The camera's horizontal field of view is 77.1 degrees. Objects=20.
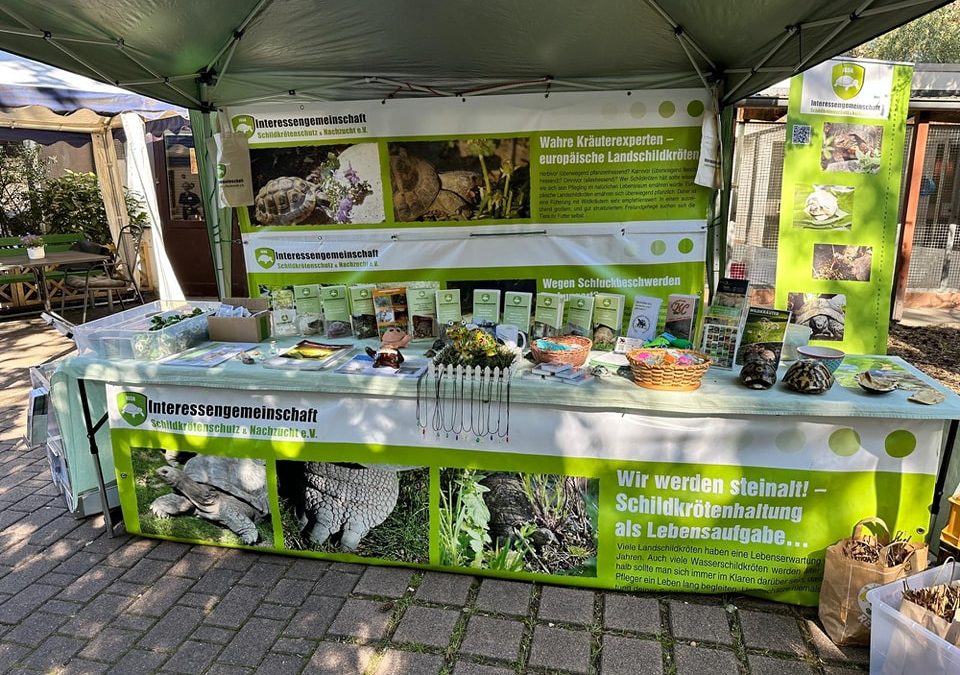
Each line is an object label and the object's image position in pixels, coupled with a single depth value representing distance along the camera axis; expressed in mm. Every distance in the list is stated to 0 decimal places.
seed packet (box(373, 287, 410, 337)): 3242
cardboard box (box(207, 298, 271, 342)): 3213
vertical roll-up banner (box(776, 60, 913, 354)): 3988
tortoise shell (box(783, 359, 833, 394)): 2367
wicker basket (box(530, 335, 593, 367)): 2641
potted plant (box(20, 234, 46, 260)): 7000
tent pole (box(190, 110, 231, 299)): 3537
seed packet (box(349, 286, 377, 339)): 3338
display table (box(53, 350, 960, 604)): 2352
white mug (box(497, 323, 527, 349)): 2988
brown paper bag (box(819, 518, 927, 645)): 2174
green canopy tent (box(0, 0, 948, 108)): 2467
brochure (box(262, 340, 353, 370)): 2797
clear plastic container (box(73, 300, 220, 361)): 2912
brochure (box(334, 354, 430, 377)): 2701
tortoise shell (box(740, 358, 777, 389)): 2428
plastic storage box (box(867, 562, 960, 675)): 1776
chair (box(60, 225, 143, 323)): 7172
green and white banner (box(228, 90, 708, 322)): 3307
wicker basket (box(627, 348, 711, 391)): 2412
